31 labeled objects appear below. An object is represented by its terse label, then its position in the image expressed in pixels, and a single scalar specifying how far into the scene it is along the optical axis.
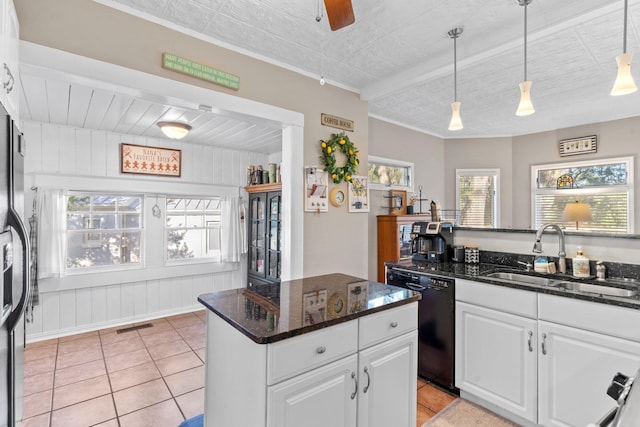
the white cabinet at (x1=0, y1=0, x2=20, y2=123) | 1.31
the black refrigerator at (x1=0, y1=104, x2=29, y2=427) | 1.19
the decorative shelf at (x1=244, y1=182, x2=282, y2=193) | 4.05
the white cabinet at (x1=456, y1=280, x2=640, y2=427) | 1.69
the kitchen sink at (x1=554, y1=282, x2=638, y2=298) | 1.88
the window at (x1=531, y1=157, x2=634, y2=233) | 4.25
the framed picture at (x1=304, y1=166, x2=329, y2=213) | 2.89
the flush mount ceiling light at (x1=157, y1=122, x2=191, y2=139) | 3.47
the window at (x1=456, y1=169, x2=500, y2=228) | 5.27
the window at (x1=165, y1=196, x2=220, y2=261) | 4.67
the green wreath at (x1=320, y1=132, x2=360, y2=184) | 3.01
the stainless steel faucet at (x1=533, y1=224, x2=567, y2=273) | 2.24
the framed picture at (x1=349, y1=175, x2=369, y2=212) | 3.25
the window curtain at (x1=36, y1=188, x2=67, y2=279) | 3.59
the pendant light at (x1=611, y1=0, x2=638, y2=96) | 1.67
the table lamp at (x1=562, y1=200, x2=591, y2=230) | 4.06
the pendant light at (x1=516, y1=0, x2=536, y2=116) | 2.01
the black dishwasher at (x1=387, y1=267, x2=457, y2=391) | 2.37
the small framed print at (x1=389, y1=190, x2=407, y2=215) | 4.30
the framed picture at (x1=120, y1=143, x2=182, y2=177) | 4.10
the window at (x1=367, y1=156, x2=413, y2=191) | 4.27
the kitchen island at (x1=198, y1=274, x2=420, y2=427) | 1.24
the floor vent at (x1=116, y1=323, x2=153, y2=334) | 3.90
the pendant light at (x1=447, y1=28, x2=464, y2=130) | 2.27
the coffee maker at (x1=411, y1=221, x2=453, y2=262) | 2.83
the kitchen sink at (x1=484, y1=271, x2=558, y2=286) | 2.23
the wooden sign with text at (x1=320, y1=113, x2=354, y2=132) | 3.03
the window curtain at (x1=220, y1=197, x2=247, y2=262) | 4.95
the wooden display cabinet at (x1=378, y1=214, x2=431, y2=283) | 3.89
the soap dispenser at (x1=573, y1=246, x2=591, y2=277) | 2.11
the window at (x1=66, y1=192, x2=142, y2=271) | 3.99
